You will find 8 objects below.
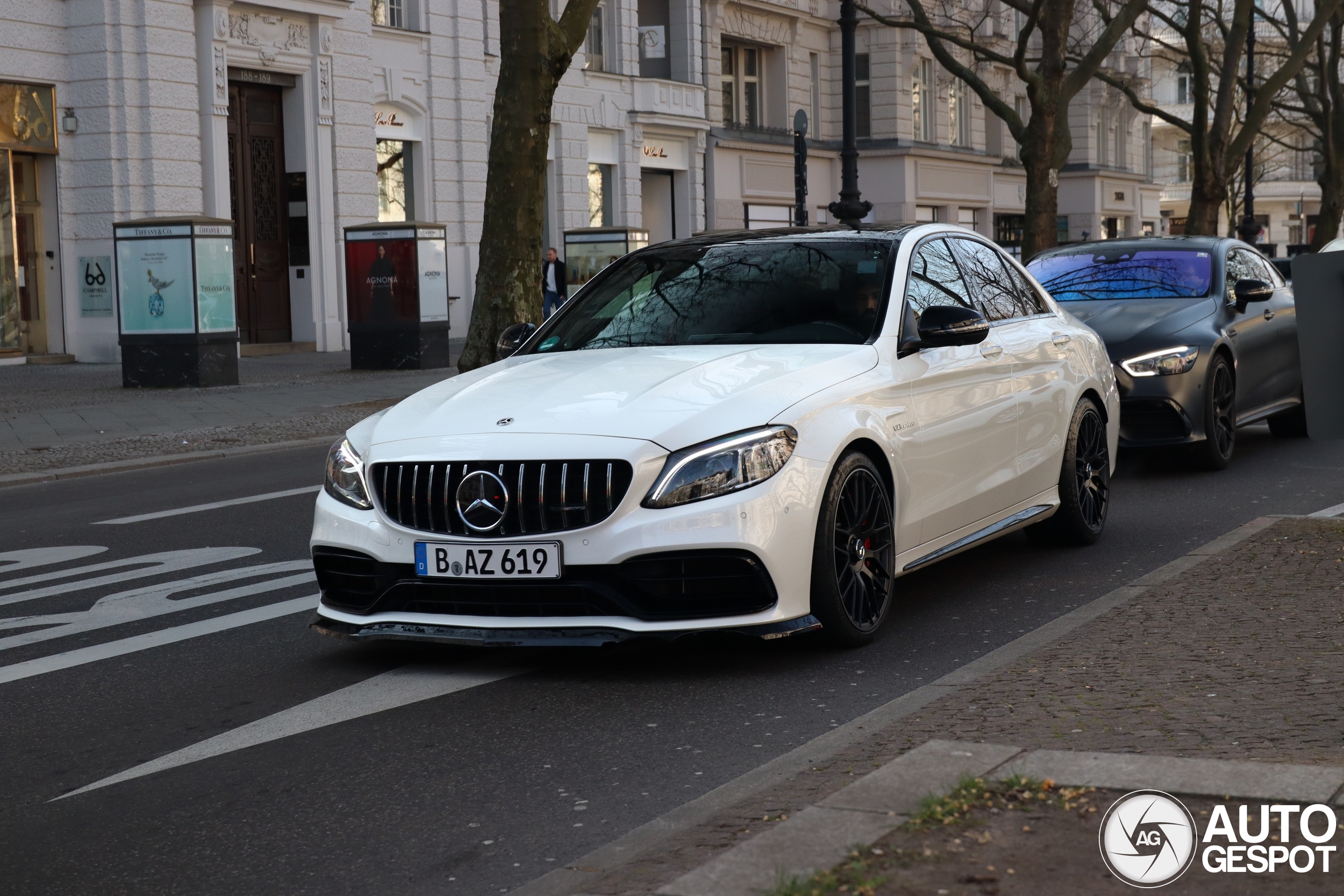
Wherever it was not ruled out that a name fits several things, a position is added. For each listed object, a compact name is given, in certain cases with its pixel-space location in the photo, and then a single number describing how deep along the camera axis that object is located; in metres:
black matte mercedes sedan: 10.72
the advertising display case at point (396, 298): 23.78
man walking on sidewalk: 30.70
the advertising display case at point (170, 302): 20.22
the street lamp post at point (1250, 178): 41.19
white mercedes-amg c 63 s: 5.40
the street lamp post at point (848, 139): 24.08
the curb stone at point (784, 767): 3.64
